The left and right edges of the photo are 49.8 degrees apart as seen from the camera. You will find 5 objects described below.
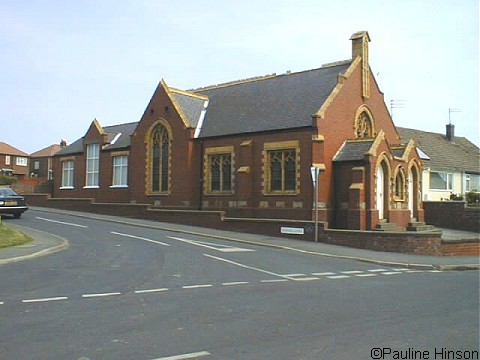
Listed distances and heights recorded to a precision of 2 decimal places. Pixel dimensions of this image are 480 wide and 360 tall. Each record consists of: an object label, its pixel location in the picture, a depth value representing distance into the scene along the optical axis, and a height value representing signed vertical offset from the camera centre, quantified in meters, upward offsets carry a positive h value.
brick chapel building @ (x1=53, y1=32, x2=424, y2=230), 26.55 +2.94
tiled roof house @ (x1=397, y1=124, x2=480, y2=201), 42.53 +3.57
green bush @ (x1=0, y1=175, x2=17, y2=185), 58.17 +2.38
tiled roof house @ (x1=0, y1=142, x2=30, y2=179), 89.50 +7.20
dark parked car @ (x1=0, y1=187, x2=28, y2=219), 28.35 -0.13
